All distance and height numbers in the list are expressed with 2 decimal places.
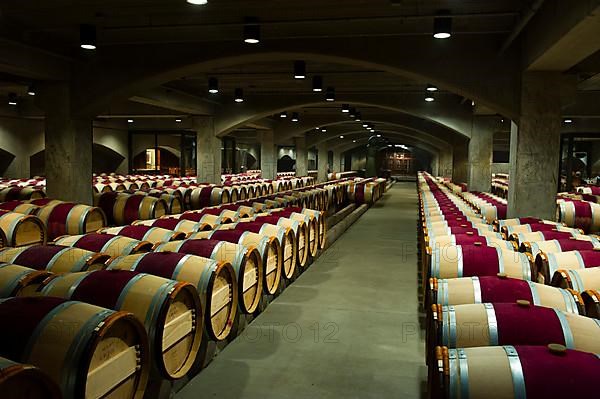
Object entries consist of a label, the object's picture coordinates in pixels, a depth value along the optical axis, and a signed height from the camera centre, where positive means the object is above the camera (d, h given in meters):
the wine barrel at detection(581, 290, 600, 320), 3.41 -0.93
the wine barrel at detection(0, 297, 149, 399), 2.45 -0.91
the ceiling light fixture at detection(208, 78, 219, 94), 11.89 +1.87
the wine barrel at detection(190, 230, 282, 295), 5.54 -0.90
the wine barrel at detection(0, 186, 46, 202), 10.88 -0.66
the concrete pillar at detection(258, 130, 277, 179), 24.31 +0.46
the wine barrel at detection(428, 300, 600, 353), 2.86 -0.93
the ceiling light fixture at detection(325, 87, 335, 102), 14.07 +1.97
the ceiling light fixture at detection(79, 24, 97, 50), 7.83 +1.97
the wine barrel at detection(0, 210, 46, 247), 6.45 -0.87
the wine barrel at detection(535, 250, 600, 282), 4.53 -0.85
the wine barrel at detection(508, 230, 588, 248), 5.71 -0.79
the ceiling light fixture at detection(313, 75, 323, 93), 11.66 +1.89
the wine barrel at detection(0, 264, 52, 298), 3.44 -0.80
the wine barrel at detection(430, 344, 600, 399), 2.22 -0.94
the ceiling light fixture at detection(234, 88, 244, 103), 13.91 +1.94
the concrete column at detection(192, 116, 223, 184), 16.86 +0.47
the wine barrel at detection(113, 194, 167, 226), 9.97 -0.87
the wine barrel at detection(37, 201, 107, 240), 7.70 -0.83
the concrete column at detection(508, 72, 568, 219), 8.26 +0.34
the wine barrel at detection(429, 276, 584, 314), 3.52 -0.91
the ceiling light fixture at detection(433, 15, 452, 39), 7.07 +1.94
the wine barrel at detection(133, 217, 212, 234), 6.45 -0.77
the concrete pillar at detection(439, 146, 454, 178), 34.46 +0.27
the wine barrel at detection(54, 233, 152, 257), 4.88 -0.78
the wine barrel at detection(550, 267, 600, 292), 3.96 -0.89
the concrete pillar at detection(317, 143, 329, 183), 32.69 +0.13
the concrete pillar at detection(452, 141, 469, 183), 24.19 +0.13
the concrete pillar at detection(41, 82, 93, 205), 10.42 +0.38
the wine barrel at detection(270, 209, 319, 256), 7.70 -0.94
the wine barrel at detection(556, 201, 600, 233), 9.01 -0.86
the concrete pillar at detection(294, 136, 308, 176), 30.02 +0.52
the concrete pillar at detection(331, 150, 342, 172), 45.58 +0.36
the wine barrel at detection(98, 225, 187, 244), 5.73 -0.79
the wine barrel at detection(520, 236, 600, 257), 5.09 -0.81
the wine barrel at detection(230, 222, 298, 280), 6.34 -0.92
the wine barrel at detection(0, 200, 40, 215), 7.92 -0.70
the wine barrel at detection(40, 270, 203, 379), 3.23 -0.89
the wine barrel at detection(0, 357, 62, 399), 1.96 -0.87
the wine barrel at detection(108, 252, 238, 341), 4.04 -0.87
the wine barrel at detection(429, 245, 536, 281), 4.46 -0.87
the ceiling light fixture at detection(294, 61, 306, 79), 10.18 +1.92
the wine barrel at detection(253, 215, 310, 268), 7.05 -0.93
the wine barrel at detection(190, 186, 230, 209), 13.06 -0.84
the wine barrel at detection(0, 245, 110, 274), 4.14 -0.79
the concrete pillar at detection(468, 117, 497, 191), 16.34 +0.38
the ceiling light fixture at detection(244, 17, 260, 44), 7.56 +2.00
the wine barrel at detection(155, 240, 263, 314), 4.75 -0.86
